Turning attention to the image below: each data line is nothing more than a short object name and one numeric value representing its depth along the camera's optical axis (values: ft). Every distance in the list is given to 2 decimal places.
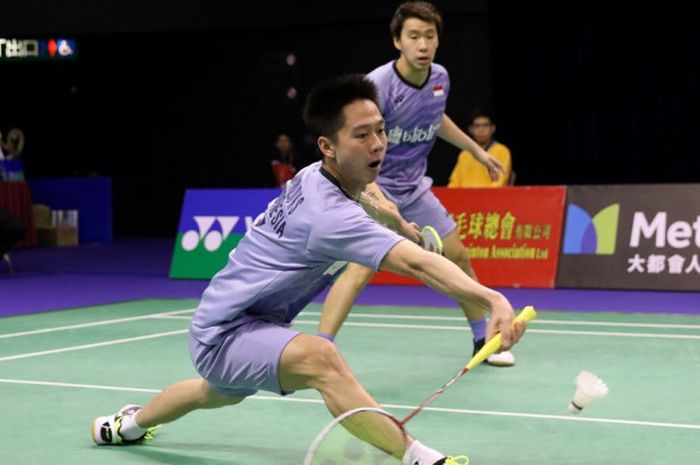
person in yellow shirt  57.61
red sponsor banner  53.29
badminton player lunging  18.01
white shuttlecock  18.21
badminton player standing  31.60
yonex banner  57.14
